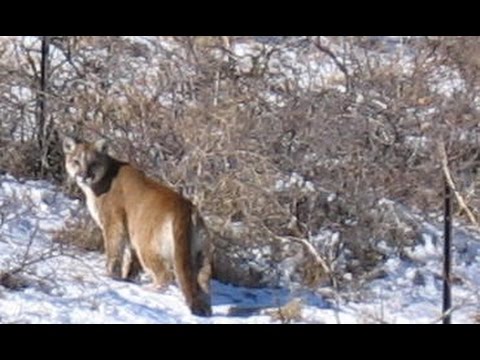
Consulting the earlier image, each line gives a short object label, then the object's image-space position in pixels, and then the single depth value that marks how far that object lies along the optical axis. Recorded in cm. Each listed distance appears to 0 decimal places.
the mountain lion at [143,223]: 1566
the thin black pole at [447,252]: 1627
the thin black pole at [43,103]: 1906
